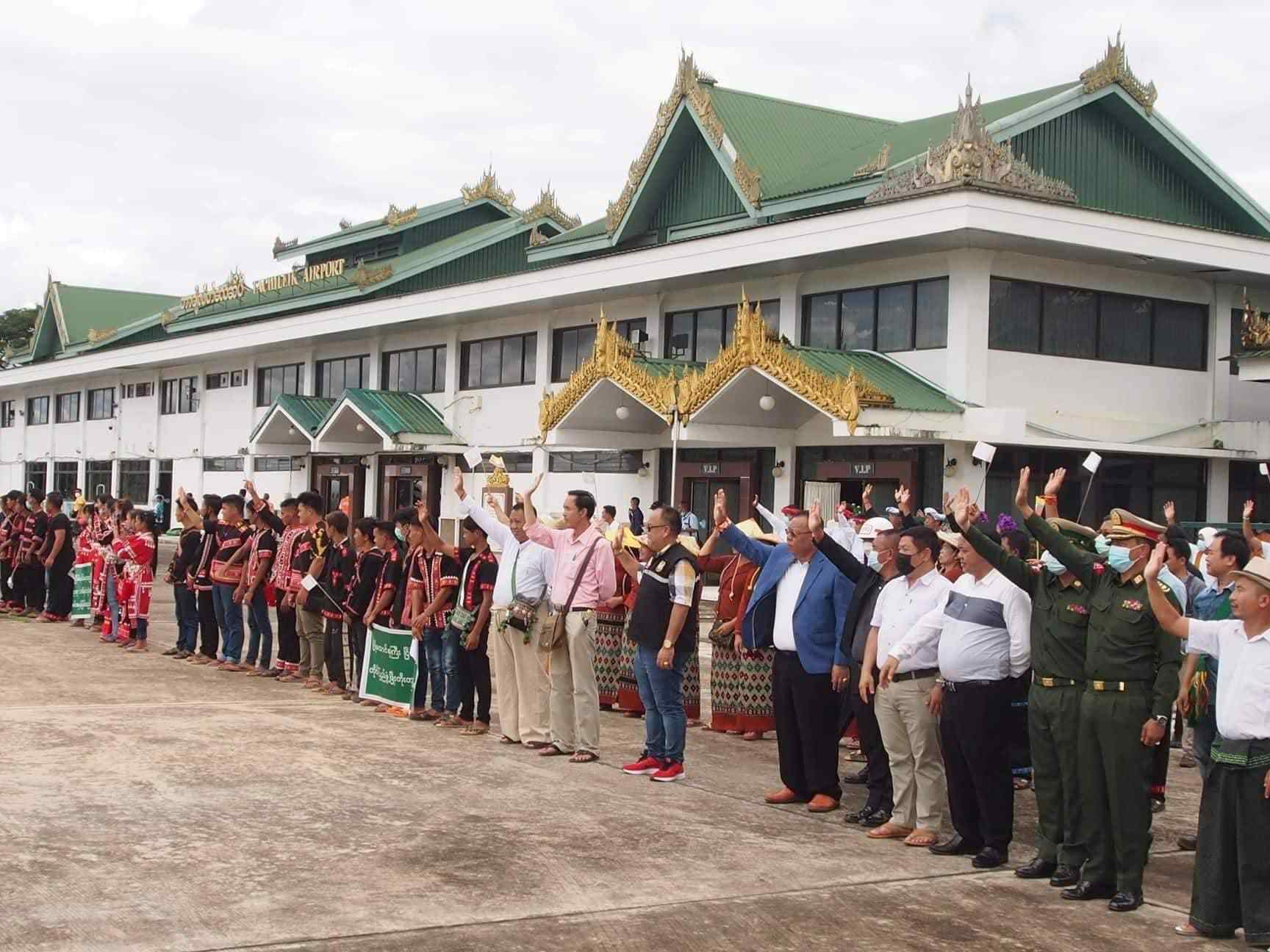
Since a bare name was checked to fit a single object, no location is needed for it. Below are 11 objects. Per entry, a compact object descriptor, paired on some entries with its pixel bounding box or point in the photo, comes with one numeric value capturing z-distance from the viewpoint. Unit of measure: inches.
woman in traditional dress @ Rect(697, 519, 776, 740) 490.6
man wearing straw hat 257.6
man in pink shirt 429.7
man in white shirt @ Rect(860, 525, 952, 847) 338.0
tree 3139.8
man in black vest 402.3
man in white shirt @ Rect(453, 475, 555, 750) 444.5
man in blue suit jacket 375.9
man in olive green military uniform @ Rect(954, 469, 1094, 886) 300.5
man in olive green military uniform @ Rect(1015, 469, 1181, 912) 286.8
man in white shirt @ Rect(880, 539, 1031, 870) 319.9
